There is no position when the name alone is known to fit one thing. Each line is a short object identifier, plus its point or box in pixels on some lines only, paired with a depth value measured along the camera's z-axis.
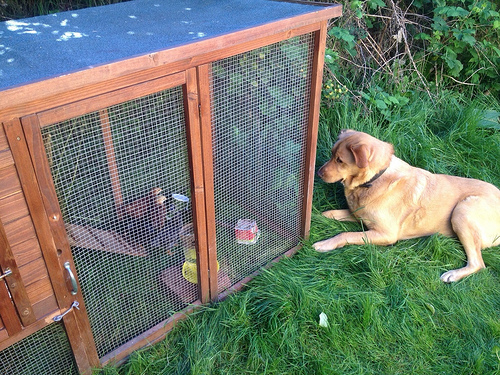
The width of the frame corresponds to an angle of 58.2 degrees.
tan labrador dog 3.47
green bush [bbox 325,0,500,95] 4.81
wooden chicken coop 1.87
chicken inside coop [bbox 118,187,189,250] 2.43
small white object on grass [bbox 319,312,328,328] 2.80
